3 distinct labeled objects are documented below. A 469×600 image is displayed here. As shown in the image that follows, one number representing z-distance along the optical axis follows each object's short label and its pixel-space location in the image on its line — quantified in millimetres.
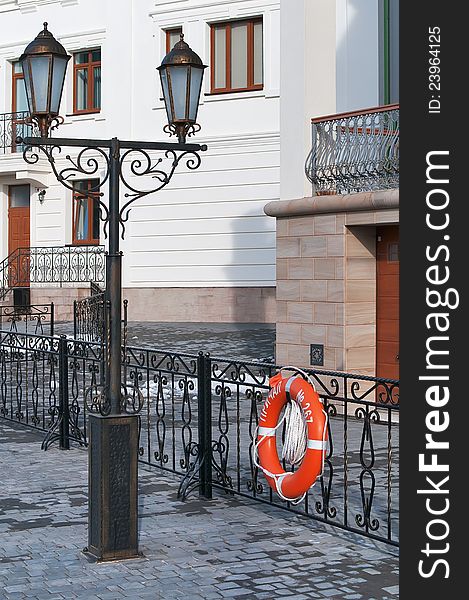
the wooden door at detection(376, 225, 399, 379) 13336
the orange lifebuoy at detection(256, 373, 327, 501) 7051
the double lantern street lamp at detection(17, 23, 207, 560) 6879
